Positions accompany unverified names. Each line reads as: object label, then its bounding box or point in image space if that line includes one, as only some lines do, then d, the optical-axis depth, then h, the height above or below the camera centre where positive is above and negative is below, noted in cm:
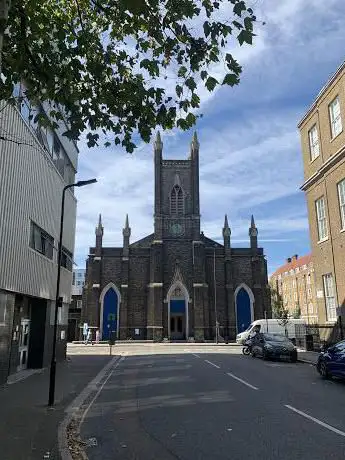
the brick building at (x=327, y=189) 2422 +826
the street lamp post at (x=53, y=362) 1098 -38
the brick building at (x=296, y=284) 9044 +1238
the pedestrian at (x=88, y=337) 4666 +86
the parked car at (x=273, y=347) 2364 -11
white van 3731 +148
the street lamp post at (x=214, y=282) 5284 +694
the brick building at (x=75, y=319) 5294 +298
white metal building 1458 +384
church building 5181 +709
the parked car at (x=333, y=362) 1523 -55
